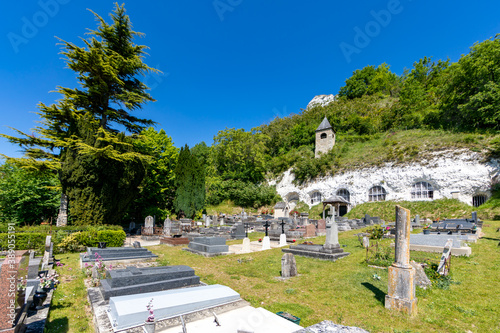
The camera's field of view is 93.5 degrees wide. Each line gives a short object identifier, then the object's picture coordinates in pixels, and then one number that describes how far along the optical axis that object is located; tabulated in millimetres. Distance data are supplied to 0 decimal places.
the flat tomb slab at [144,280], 5520
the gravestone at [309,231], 17406
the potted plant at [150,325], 3608
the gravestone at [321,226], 18678
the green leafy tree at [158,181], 26891
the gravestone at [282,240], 14357
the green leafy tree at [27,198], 19609
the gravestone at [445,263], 6816
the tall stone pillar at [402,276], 4926
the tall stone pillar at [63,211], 16906
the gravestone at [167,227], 18547
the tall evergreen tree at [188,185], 29969
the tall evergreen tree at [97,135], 16750
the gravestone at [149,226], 19688
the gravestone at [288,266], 7742
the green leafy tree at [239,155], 42125
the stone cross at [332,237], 10300
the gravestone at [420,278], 6290
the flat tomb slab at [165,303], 4027
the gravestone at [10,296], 3287
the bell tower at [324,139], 37438
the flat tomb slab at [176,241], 15336
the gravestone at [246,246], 12698
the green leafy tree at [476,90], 24938
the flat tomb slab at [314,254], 9906
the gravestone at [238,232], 18047
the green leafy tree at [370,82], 57906
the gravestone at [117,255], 9609
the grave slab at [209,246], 11984
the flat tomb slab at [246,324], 3730
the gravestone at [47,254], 8852
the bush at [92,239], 12938
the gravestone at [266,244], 13234
